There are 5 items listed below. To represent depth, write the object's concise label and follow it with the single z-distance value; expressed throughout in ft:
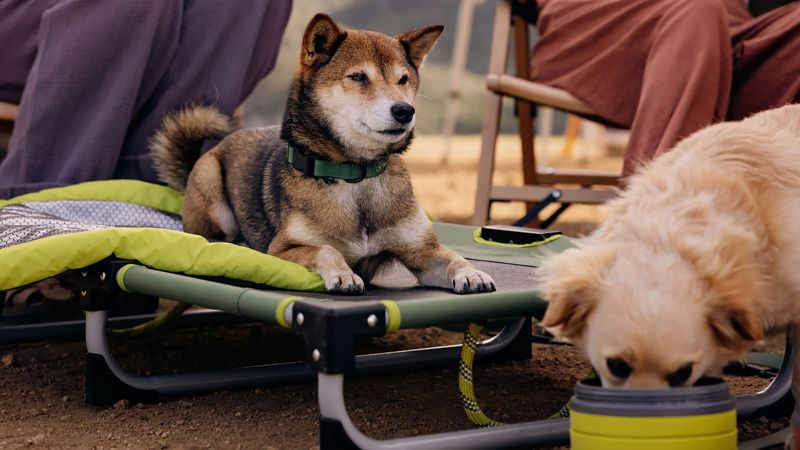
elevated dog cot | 7.10
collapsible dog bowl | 6.12
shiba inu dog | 9.55
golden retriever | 6.52
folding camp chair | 13.99
